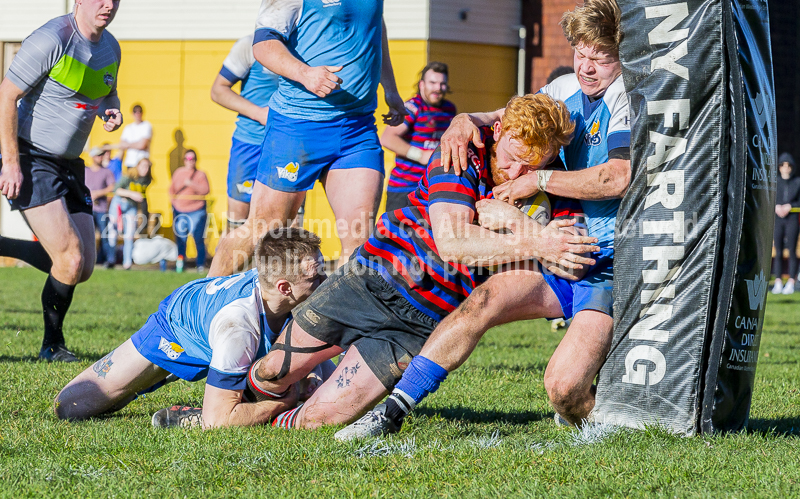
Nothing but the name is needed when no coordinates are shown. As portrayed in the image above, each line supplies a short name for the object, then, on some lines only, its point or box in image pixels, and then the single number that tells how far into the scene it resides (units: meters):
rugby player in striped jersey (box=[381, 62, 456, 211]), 17.91
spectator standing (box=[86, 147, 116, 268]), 33.25
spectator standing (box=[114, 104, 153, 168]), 34.50
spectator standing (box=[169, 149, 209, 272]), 33.22
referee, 11.35
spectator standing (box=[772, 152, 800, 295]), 29.56
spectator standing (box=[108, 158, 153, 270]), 33.03
